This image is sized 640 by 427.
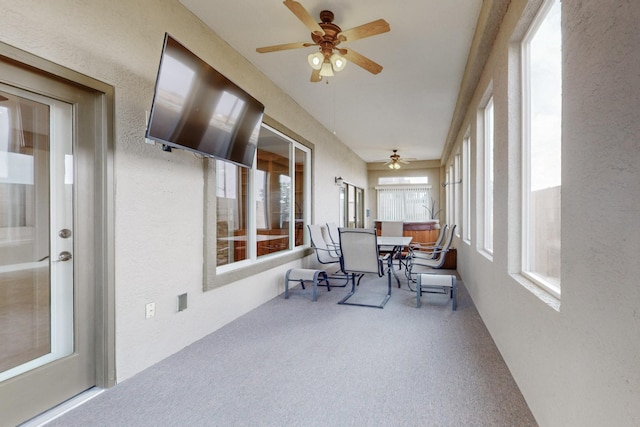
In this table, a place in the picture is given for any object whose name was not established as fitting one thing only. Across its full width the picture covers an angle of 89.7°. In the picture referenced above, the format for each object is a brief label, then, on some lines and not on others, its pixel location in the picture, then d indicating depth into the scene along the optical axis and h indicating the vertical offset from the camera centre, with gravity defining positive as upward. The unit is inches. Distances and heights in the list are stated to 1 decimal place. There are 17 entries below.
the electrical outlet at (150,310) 94.9 -29.0
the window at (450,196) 316.9 +18.0
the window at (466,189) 205.1 +15.5
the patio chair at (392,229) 271.9 -14.1
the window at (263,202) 136.6 +5.5
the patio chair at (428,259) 184.1 -30.0
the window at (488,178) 139.7 +15.8
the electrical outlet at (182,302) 106.3 -29.9
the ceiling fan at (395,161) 331.8 +54.1
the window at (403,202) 429.7 +13.9
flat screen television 80.9 +31.1
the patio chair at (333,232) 230.5 -14.7
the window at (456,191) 262.2 +18.8
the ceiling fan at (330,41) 94.5 +55.5
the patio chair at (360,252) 160.7 -20.5
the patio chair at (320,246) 203.6 -22.0
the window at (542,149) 70.5 +15.7
